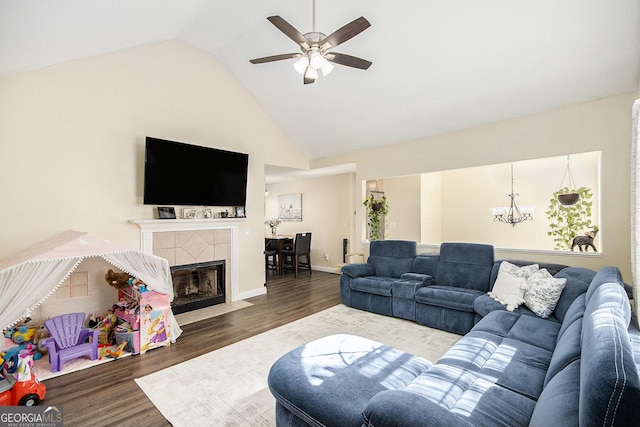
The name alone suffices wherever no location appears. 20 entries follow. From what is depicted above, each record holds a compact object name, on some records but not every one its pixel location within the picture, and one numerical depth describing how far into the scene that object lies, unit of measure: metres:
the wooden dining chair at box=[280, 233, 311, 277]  6.84
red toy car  2.19
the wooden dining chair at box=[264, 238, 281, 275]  7.14
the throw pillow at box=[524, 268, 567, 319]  2.88
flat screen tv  4.00
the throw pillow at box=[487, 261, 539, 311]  3.12
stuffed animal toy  3.54
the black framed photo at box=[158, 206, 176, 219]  4.18
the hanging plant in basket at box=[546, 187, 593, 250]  3.85
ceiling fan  2.37
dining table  7.14
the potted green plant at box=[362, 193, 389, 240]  5.61
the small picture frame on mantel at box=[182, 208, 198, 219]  4.45
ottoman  1.59
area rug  2.18
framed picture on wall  8.29
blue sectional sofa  1.02
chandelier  4.28
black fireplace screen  4.46
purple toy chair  2.78
